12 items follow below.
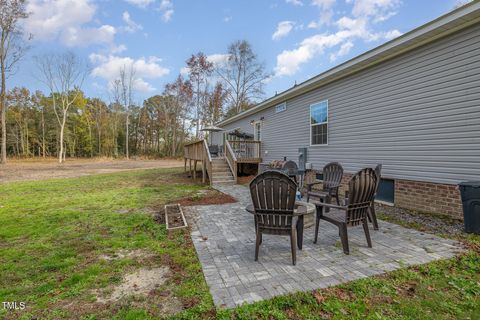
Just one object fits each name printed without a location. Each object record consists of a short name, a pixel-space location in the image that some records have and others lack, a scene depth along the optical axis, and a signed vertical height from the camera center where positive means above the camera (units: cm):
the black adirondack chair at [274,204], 268 -59
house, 433 +101
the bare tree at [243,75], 2617 +923
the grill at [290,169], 680 -44
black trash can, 358 -78
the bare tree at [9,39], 1862 +984
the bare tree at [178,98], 3008 +761
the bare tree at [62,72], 2438 +895
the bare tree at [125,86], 3149 +941
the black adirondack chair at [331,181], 479 -60
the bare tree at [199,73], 2818 +1009
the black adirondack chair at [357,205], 297 -67
